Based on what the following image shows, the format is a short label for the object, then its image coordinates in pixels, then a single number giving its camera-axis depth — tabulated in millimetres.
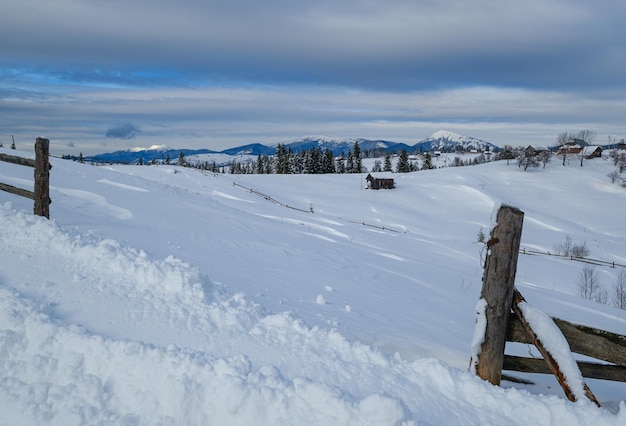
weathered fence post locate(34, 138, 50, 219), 8992
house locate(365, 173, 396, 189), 62391
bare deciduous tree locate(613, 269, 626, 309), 23430
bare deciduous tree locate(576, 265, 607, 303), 22364
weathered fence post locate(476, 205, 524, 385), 3721
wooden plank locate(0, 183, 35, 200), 9184
